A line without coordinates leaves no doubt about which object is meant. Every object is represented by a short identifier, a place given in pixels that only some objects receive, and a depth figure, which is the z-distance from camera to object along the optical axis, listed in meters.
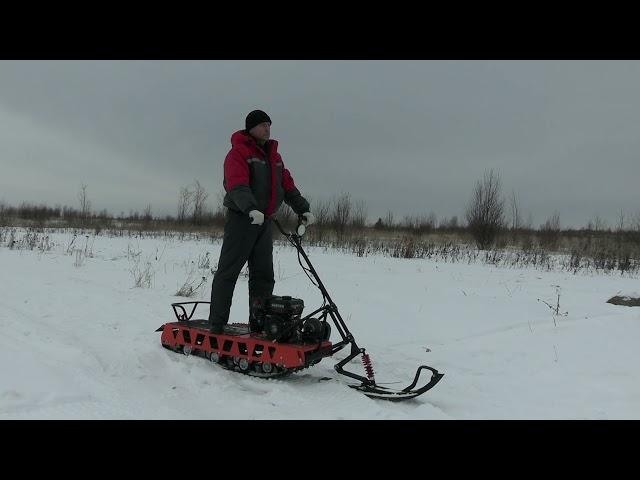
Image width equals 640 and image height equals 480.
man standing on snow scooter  4.20
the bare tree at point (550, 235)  19.33
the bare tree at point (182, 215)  32.94
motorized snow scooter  3.75
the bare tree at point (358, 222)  22.92
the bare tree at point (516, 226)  20.53
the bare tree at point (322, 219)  22.14
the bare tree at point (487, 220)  18.97
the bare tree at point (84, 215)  26.93
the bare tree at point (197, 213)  32.22
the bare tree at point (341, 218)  22.16
